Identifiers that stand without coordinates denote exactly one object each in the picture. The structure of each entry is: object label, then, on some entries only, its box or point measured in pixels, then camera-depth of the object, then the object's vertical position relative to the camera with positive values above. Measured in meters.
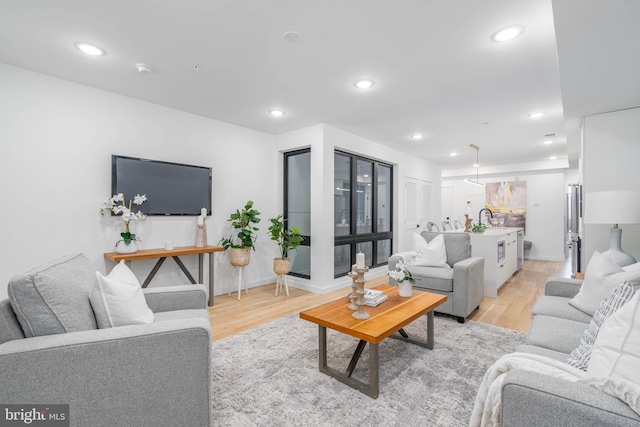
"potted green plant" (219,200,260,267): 4.03 -0.34
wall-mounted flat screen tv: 3.32 +0.37
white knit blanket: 1.01 -0.62
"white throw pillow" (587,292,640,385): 1.01 -0.48
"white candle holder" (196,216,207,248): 3.81 -0.26
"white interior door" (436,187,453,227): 9.10 +0.33
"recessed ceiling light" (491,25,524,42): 2.10 +1.31
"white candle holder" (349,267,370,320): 2.03 -0.53
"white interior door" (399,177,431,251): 6.41 +0.15
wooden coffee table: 1.86 -0.72
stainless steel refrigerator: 5.05 -0.03
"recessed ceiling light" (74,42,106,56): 2.35 +1.34
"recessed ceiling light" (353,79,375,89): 2.97 +1.33
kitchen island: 4.06 -0.59
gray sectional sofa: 0.87 -0.59
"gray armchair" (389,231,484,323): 3.06 -0.72
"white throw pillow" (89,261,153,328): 1.53 -0.47
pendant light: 5.68 +1.31
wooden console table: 3.10 -0.44
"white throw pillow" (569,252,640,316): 1.86 -0.43
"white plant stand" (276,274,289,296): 4.25 -0.98
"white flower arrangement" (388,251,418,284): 2.49 -0.51
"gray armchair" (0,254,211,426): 1.19 -0.62
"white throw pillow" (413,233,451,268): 3.63 -0.47
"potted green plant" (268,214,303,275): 4.22 -0.37
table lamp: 2.68 +0.01
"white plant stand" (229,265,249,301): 4.14 -0.91
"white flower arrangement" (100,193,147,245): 3.17 +0.06
